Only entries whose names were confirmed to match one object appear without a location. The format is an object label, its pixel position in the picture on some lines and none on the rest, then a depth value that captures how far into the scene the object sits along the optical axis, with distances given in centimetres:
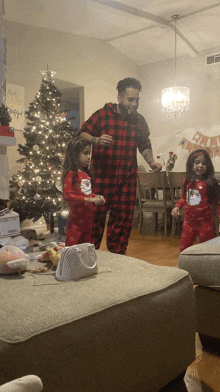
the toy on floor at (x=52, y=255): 123
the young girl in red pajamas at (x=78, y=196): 227
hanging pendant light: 475
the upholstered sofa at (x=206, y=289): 127
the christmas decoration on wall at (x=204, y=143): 539
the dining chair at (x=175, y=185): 390
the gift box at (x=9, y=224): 304
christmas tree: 342
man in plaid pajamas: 249
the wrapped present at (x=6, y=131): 265
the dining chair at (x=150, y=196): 406
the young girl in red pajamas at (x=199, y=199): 227
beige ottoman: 72
